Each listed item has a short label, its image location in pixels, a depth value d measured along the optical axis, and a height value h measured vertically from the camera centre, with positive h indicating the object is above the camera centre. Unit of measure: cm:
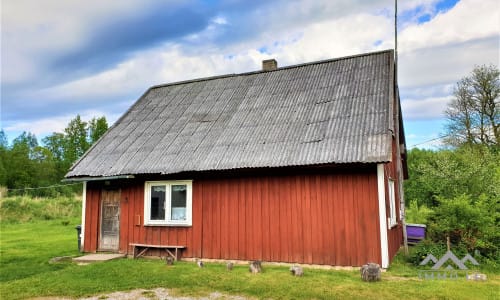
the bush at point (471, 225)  833 -71
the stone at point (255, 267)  789 -150
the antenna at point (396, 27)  988 +445
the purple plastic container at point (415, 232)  1129 -116
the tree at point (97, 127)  4426 +854
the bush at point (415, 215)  1531 -88
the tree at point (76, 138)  4706 +762
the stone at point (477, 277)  679 -152
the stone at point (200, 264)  871 -157
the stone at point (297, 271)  745 -151
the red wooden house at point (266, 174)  822 +56
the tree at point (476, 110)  2100 +489
